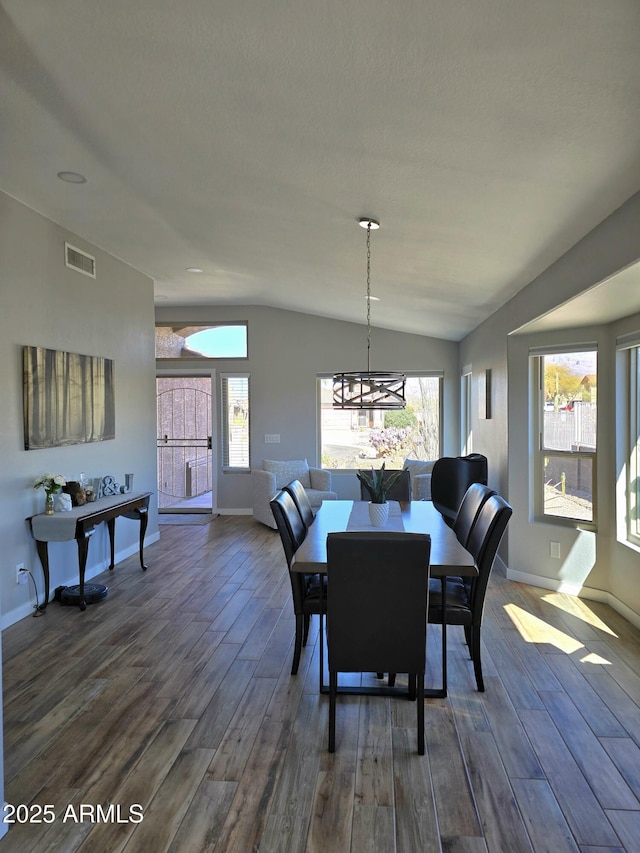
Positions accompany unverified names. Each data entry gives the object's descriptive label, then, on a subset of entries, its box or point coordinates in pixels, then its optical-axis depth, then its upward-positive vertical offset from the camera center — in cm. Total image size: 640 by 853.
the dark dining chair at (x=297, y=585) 315 -94
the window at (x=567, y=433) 455 -14
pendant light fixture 345 +21
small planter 371 -63
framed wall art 417 +17
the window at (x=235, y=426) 846 -12
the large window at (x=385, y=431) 817 -19
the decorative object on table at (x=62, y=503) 435 -64
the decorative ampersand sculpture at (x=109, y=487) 515 -62
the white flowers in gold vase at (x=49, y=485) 427 -49
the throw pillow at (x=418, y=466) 735 -63
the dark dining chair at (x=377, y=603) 241 -80
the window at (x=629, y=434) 409 -12
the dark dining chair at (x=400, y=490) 505 -64
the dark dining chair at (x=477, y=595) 296 -95
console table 413 -78
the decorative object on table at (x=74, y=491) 459 -58
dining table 280 -70
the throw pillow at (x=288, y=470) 772 -71
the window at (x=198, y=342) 843 +112
